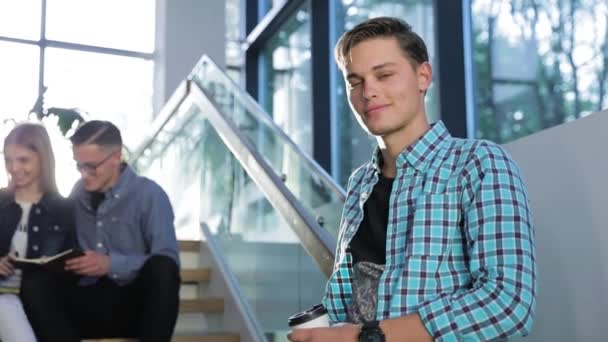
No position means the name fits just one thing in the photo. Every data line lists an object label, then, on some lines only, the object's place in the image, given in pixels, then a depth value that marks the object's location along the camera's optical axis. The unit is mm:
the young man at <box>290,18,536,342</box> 1015
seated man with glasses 2398
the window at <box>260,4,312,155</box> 6602
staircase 3184
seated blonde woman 2588
